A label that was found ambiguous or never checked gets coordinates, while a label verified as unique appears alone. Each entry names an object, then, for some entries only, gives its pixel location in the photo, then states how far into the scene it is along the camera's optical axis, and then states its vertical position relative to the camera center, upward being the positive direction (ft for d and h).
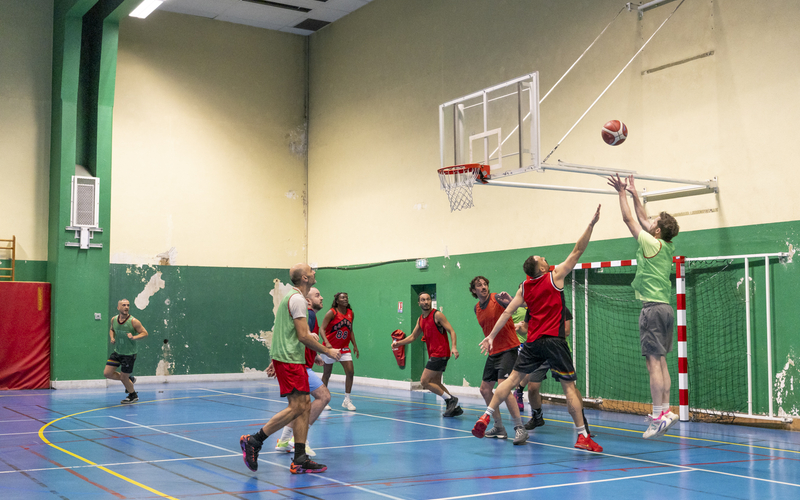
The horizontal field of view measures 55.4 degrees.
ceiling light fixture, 59.52 +23.08
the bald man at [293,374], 25.08 -2.52
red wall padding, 61.52 -3.04
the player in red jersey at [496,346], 33.60 -2.23
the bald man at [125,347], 49.57 -3.16
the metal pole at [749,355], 37.96 -2.90
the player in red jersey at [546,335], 29.43 -1.48
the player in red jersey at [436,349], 41.91 -2.86
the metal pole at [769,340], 36.91 -2.09
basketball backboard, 36.52 +8.64
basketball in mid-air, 35.19 +7.62
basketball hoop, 38.01 +6.32
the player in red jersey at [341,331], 46.24 -2.01
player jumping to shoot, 29.01 +0.22
